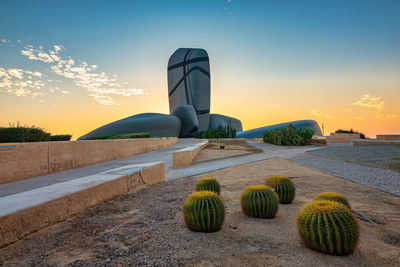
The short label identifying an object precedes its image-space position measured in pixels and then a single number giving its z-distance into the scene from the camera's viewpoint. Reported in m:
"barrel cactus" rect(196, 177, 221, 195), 4.98
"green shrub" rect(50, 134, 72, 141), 14.02
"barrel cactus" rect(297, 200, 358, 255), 2.66
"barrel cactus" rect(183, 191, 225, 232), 3.16
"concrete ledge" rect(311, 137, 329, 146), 24.17
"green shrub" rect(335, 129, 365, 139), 41.03
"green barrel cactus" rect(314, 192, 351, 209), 3.90
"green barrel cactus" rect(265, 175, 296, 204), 4.77
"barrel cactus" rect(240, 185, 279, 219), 3.81
